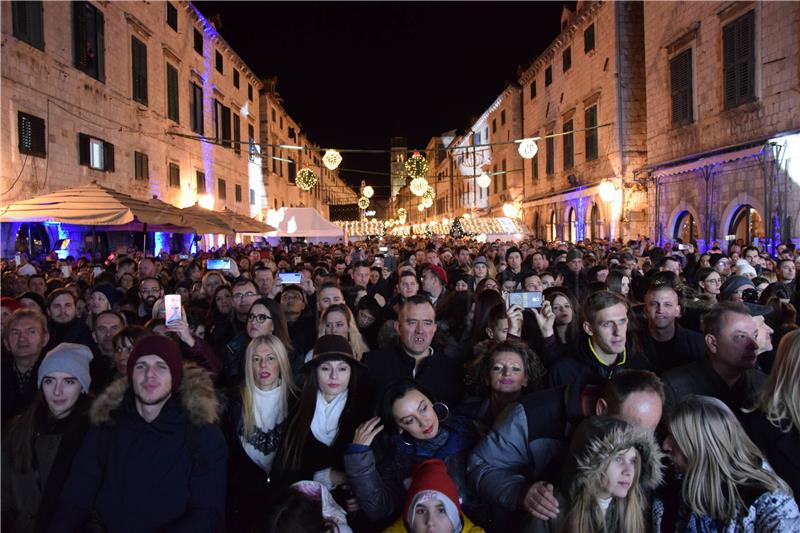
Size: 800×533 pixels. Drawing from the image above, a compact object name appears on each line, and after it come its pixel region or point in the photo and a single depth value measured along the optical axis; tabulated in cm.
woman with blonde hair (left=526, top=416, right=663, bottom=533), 257
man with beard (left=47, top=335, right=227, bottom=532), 299
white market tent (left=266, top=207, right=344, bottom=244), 2112
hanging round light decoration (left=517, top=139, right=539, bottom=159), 2106
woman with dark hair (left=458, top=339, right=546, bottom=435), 382
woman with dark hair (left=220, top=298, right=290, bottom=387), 527
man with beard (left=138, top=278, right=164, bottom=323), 778
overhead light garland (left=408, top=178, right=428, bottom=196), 2674
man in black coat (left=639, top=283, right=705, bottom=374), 472
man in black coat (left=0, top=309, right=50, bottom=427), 459
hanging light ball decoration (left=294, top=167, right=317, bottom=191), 2300
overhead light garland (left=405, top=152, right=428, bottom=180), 1969
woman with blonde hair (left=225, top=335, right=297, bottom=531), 379
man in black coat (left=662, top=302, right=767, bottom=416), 368
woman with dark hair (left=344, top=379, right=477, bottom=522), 308
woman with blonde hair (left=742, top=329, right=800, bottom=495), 279
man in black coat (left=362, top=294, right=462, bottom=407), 458
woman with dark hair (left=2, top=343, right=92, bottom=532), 356
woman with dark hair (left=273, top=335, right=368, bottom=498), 350
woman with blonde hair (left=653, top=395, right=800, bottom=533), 243
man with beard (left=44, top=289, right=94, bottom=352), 593
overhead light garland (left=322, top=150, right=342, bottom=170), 1988
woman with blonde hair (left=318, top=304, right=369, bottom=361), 543
